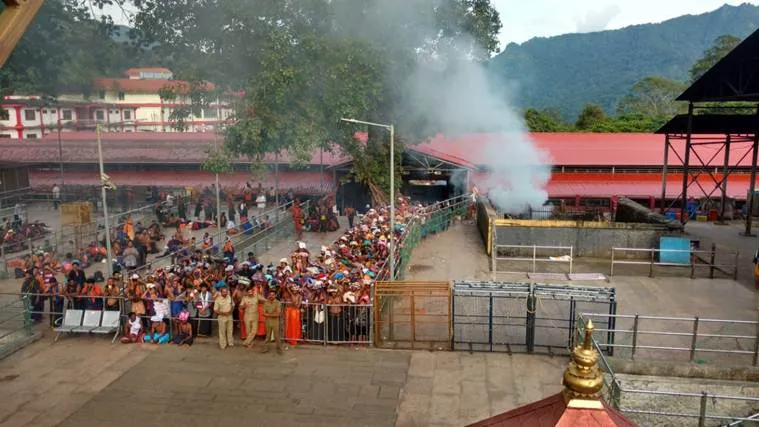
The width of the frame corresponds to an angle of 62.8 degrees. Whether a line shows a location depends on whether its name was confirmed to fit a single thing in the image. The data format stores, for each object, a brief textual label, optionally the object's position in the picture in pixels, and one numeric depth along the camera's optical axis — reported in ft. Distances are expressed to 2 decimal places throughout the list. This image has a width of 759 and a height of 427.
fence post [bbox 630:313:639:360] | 34.19
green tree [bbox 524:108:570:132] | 158.20
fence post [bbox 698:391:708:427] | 26.53
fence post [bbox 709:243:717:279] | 56.63
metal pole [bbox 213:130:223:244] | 69.10
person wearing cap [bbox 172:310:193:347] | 41.16
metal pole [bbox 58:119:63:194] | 104.62
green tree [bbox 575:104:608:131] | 169.58
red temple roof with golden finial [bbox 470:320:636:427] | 9.47
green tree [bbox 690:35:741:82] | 194.72
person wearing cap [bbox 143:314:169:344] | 41.45
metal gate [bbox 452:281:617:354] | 37.99
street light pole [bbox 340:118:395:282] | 47.11
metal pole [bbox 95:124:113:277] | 53.39
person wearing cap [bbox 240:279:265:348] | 39.78
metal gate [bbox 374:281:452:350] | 39.22
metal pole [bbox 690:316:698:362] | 33.32
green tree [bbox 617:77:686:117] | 204.23
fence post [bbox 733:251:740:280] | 55.67
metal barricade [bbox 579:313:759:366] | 35.27
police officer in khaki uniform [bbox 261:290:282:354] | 39.11
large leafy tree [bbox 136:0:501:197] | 69.56
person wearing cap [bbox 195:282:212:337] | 41.32
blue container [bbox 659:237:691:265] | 60.39
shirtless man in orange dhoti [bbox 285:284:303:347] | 40.22
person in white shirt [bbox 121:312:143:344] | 41.37
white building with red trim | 121.53
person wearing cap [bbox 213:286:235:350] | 39.34
